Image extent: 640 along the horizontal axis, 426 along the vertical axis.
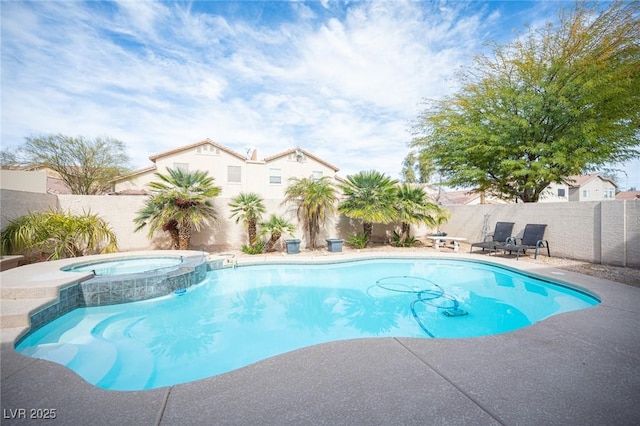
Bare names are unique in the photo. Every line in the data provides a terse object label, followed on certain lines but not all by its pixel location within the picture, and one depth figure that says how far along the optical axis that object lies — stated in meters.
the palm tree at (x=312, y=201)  10.52
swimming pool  3.63
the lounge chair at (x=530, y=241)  8.65
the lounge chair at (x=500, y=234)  9.79
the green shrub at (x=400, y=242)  11.95
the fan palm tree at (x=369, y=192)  10.84
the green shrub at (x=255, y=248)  10.28
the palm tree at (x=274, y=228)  10.25
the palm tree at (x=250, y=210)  10.28
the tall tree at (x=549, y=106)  9.16
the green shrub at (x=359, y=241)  11.55
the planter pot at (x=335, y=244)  10.72
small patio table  10.85
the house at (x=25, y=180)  9.09
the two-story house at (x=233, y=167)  20.25
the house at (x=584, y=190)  31.55
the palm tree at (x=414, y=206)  11.01
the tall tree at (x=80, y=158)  19.70
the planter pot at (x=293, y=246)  10.28
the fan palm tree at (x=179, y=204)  9.31
